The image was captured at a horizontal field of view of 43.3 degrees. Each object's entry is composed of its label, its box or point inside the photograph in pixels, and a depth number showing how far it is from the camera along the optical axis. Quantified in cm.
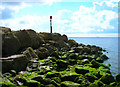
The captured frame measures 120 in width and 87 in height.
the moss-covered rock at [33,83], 1236
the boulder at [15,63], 1502
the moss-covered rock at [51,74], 1415
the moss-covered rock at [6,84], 1131
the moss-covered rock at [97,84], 1272
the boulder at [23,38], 2232
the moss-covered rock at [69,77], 1395
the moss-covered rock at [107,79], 1395
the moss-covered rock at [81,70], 1593
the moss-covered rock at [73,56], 2314
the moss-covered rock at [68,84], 1245
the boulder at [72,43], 3684
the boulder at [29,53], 1924
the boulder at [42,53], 2206
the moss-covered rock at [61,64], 1836
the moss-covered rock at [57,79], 1341
